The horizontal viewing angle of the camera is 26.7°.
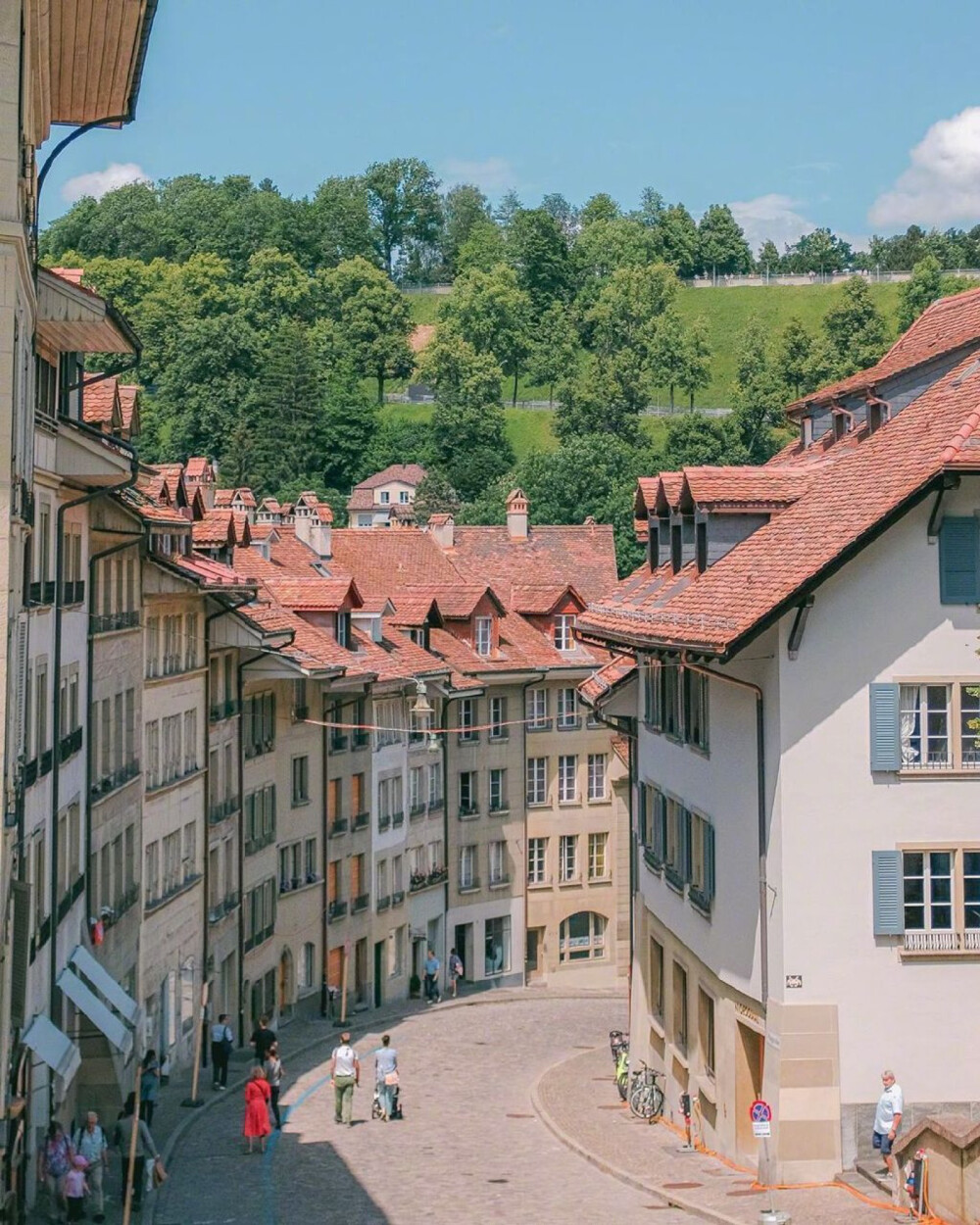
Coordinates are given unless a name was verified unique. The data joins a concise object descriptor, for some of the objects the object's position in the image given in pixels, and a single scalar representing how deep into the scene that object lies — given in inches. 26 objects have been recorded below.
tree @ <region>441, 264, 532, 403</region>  6889.8
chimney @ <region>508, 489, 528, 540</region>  3149.1
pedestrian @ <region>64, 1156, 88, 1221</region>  1080.2
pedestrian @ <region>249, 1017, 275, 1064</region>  1633.9
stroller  1498.5
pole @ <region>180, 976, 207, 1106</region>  1528.7
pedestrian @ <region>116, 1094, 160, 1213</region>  1213.7
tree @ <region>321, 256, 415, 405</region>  6899.6
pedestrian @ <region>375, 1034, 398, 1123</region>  1488.7
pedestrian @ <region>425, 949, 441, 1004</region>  2404.0
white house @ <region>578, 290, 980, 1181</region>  1104.8
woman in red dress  1336.1
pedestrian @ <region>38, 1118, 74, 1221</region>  1096.2
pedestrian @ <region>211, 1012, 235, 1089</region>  1633.9
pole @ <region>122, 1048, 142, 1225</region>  1056.8
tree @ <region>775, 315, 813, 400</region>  5851.4
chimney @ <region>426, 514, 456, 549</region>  3107.8
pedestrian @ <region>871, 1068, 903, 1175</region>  1088.2
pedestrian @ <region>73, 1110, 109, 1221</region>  1106.1
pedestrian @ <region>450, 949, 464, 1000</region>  2544.3
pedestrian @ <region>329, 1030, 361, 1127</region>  1449.3
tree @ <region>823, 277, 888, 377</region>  5944.9
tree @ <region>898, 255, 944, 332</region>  6628.9
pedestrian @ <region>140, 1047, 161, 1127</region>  1398.9
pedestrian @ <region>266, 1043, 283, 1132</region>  1464.1
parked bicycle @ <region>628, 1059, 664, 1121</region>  1451.8
